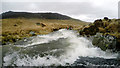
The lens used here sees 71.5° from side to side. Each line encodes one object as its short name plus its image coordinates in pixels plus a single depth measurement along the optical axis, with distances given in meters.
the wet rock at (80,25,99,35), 9.98
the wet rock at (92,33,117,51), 6.74
